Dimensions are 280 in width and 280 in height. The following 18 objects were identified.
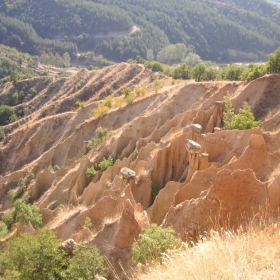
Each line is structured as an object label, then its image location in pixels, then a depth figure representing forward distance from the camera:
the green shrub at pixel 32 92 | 84.75
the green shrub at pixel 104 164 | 33.56
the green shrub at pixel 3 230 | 32.28
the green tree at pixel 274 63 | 33.09
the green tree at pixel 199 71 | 50.88
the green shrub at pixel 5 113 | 75.44
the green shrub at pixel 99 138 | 41.00
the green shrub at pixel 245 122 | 25.48
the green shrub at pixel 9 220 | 35.78
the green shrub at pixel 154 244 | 13.86
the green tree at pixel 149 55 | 141.90
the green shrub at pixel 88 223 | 22.94
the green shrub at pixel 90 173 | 33.66
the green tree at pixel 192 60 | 130.88
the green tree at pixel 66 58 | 137.25
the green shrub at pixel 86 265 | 16.86
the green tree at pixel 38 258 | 18.42
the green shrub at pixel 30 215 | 30.95
